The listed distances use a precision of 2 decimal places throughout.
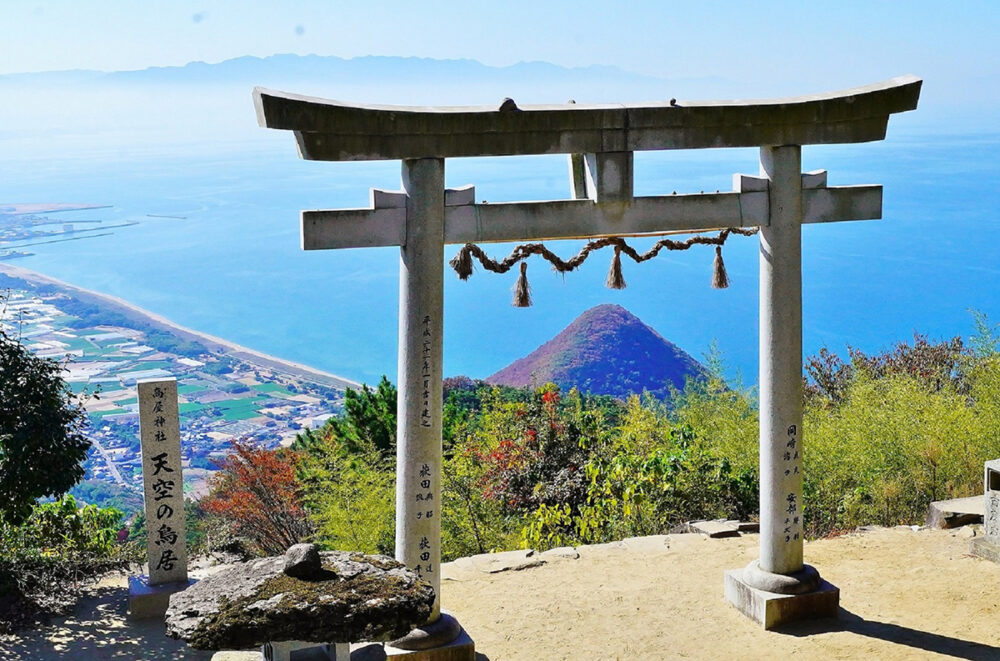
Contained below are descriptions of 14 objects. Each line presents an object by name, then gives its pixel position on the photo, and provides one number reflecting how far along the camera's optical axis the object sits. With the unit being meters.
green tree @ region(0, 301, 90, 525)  8.20
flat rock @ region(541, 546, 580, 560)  9.02
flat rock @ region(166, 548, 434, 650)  4.27
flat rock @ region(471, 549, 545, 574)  8.73
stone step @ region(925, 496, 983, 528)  9.56
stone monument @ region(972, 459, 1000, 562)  8.40
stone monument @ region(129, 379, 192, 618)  8.31
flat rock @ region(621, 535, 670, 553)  9.23
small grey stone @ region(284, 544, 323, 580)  4.46
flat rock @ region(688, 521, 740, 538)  9.64
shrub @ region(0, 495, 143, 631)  8.34
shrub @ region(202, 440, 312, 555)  13.26
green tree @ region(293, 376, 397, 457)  14.91
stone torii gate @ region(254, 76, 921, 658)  6.04
